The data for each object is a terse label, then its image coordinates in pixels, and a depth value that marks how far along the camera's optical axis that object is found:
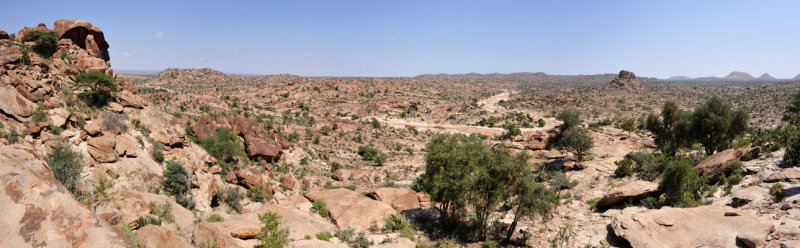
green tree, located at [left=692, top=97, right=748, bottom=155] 24.31
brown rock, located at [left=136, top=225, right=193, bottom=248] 9.08
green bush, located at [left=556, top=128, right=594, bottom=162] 29.45
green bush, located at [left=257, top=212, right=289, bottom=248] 11.12
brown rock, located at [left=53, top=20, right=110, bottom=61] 21.97
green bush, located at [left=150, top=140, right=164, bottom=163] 17.89
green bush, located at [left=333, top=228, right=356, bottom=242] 15.45
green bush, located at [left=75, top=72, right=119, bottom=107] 18.35
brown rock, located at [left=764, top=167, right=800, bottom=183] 14.12
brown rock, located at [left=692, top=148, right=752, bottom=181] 17.45
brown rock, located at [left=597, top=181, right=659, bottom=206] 17.43
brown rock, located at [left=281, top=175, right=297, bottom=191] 24.44
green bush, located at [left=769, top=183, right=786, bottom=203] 12.88
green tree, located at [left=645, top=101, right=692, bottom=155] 27.08
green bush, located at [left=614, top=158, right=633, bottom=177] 24.00
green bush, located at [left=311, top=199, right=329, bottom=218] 18.84
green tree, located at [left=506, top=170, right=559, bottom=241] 14.62
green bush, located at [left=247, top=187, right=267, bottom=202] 20.75
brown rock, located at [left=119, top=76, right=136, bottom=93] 22.37
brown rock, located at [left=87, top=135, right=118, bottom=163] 14.92
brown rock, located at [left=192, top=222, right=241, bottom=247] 11.19
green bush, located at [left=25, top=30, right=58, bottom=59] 19.53
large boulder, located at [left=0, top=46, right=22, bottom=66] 15.60
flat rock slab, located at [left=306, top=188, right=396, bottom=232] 17.98
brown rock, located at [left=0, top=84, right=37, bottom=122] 13.56
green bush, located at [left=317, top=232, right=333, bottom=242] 14.73
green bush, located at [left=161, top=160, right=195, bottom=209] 15.97
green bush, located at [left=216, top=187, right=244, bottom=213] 18.70
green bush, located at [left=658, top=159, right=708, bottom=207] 16.12
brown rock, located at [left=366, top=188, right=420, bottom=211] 21.31
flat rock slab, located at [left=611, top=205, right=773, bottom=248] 11.09
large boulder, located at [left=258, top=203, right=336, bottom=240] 15.13
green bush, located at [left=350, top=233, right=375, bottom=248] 15.16
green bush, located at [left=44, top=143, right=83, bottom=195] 12.08
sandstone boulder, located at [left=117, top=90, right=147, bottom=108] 20.31
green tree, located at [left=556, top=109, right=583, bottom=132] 37.03
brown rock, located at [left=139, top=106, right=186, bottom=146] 19.67
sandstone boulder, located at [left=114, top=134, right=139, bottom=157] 16.05
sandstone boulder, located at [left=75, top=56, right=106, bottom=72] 20.66
